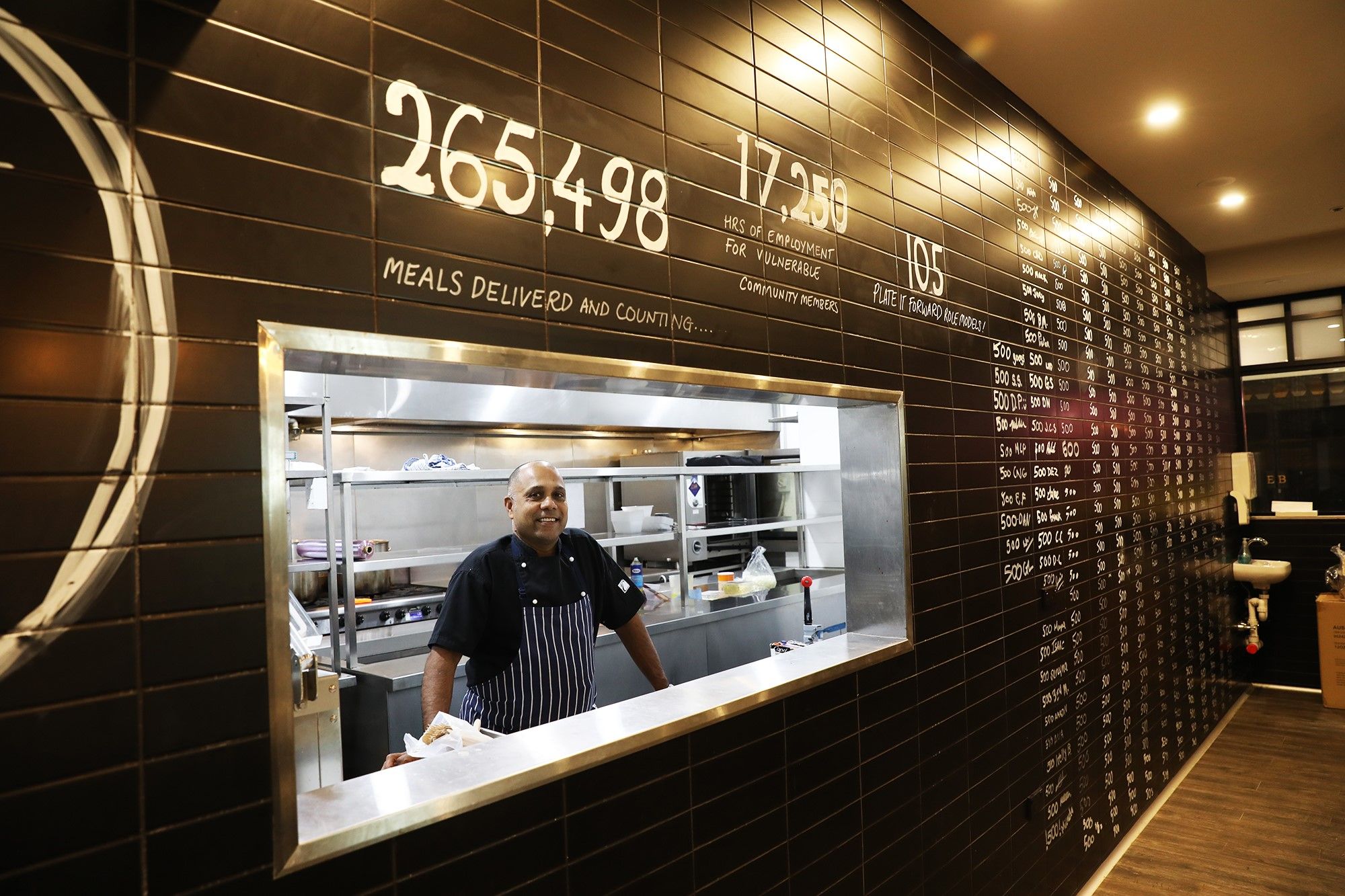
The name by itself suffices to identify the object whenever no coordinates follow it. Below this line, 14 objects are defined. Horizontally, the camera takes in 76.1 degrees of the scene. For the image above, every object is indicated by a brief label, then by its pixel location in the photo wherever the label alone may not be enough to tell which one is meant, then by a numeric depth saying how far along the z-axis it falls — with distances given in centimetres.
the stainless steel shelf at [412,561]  349
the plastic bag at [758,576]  486
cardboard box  584
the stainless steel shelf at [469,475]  341
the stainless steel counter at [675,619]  325
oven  555
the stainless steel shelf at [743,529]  470
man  244
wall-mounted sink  596
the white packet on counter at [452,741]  162
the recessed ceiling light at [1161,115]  355
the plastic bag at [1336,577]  599
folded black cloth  578
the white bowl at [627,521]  491
